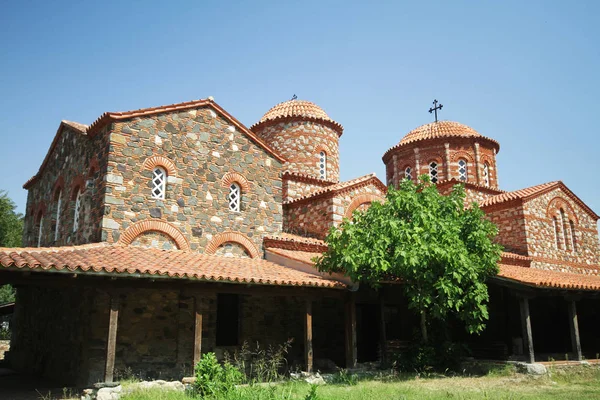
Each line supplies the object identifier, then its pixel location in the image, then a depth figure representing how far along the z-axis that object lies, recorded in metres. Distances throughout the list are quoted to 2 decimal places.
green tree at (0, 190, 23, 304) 26.15
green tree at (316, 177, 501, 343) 10.00
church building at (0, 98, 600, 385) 9.31
